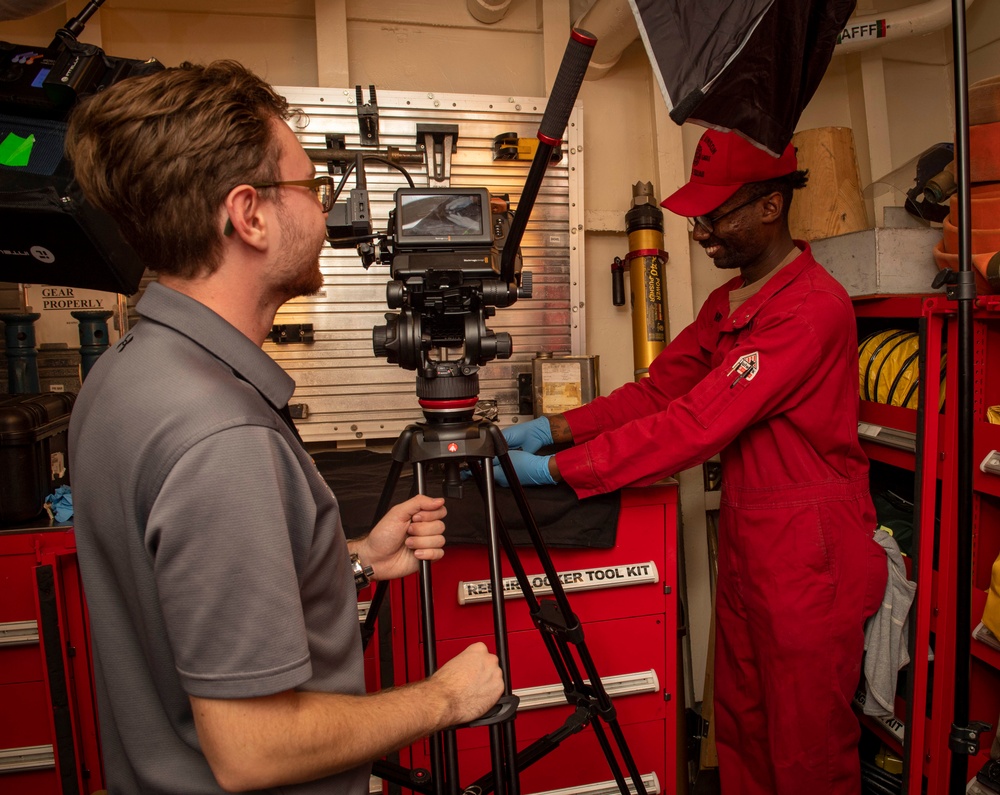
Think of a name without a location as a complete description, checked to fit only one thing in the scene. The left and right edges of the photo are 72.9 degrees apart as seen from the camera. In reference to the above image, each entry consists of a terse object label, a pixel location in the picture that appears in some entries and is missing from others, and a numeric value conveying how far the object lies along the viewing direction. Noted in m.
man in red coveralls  1.59
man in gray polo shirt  0.67
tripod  1.11
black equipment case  1.61
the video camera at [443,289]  1.21
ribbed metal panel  2.29
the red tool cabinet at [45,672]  1.59
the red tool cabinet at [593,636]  1.67
